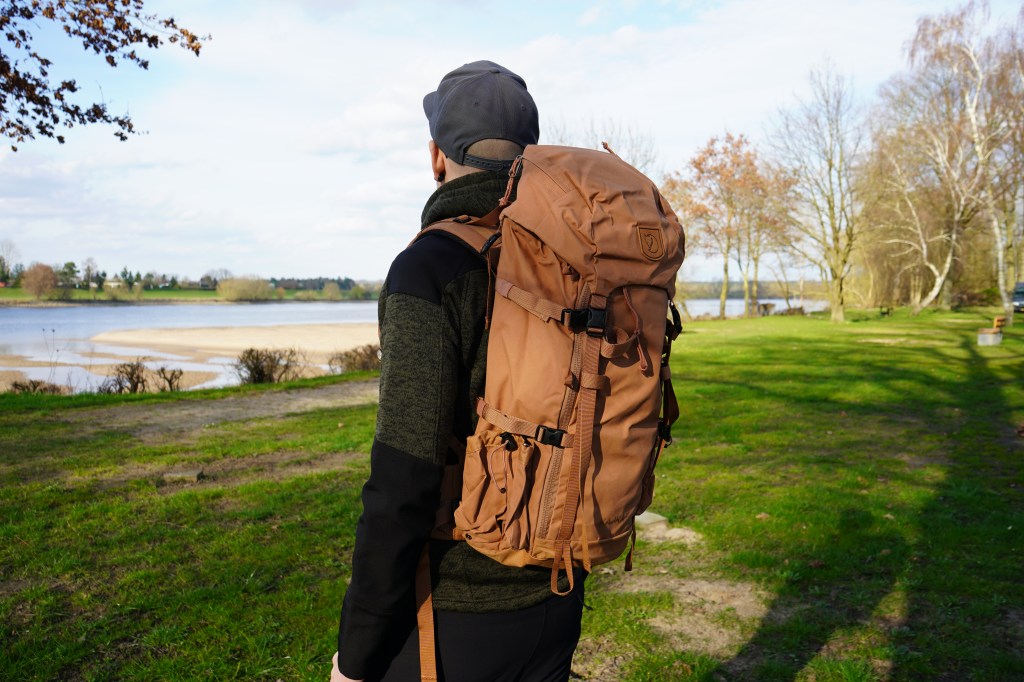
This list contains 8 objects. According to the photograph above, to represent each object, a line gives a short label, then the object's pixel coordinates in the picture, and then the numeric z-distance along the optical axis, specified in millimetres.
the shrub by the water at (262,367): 15859
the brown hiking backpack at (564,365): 1352
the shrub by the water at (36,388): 13327
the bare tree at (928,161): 28453
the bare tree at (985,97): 26516
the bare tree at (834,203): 32969
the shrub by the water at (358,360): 18250
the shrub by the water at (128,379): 14406
